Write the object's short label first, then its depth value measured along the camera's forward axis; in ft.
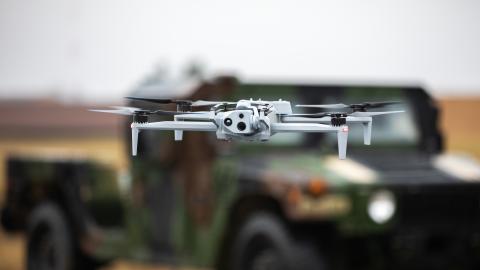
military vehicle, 33.73
